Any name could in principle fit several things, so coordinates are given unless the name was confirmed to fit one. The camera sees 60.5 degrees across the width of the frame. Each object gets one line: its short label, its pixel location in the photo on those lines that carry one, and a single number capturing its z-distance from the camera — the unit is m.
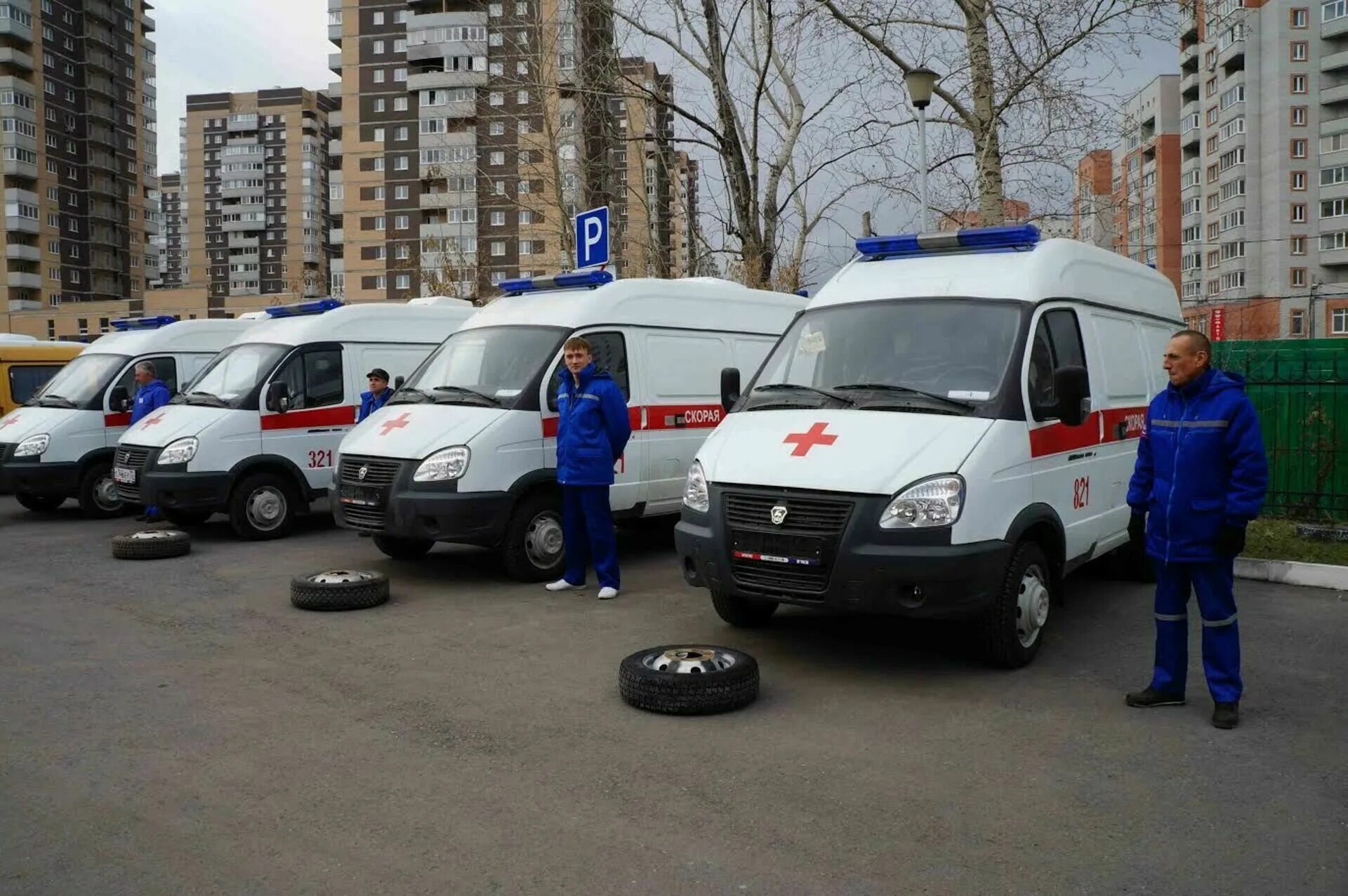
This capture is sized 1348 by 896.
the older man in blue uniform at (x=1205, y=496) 5.40
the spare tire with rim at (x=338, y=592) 8.44
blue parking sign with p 12.97
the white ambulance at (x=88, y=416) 14.08
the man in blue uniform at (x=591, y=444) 8.66
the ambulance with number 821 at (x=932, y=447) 6.03
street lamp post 14.09
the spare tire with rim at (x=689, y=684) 5.74
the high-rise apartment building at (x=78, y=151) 90.56
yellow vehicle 17.73
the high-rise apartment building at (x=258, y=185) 149.25
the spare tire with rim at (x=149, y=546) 11.04
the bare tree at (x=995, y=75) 15.73
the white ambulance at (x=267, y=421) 11.85
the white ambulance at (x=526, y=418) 9.09
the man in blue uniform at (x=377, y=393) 12.26
